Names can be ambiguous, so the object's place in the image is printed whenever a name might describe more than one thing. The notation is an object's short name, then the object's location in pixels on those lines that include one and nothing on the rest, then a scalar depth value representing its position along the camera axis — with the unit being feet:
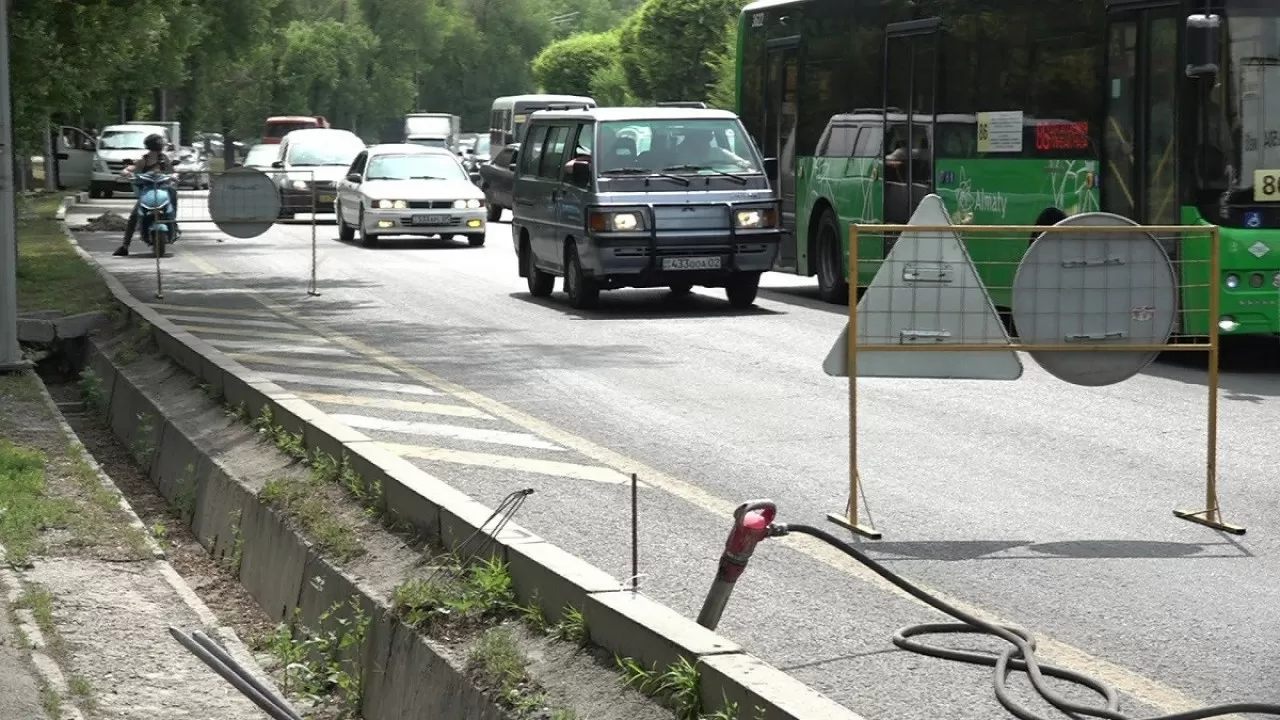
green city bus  50.08
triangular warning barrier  29.53
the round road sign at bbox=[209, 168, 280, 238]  71.15
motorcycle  93.66
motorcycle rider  94.73
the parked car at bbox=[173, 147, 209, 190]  138.72
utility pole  50.96
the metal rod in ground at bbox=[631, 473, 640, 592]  22.00
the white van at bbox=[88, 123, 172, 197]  181.78
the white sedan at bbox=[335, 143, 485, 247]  105.91
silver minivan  66.39
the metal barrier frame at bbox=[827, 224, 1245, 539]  29.14
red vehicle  262.47
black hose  18.54
